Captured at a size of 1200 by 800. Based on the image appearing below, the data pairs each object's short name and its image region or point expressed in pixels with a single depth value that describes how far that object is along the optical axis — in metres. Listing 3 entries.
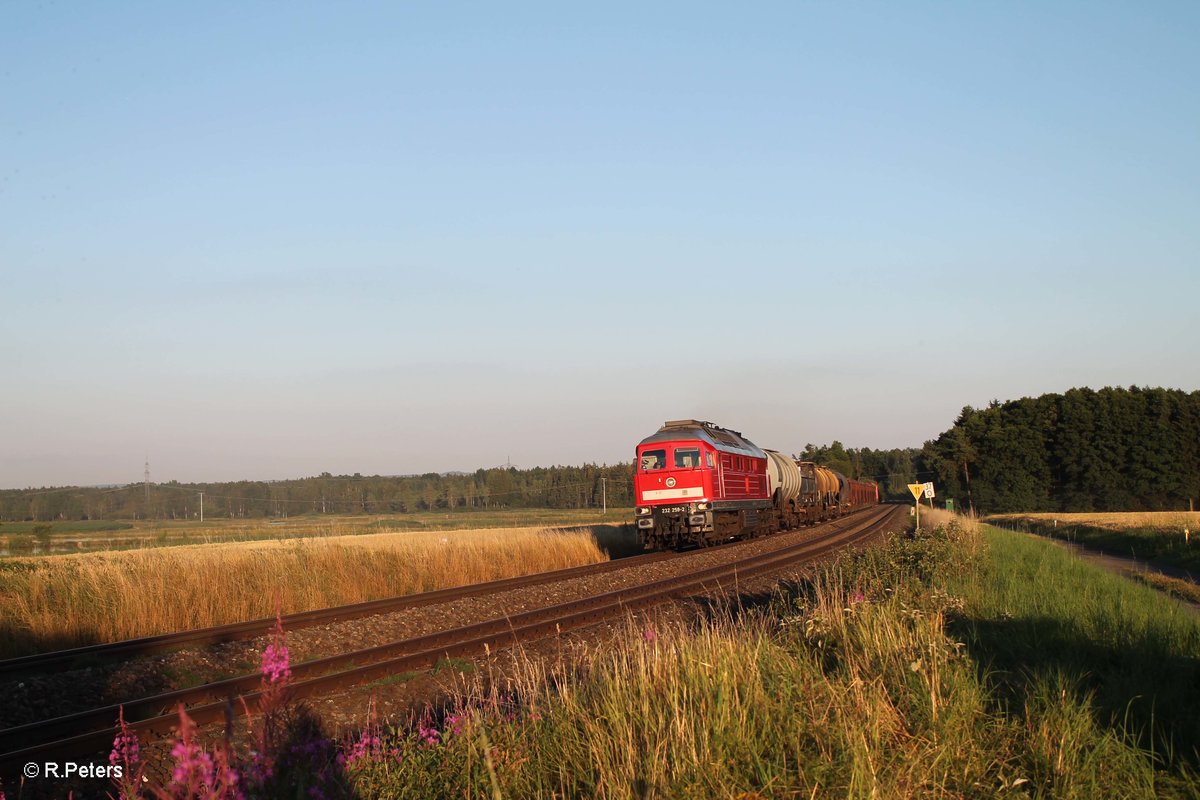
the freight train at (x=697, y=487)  26.69
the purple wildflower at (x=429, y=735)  5.64
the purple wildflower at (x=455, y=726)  5.76
